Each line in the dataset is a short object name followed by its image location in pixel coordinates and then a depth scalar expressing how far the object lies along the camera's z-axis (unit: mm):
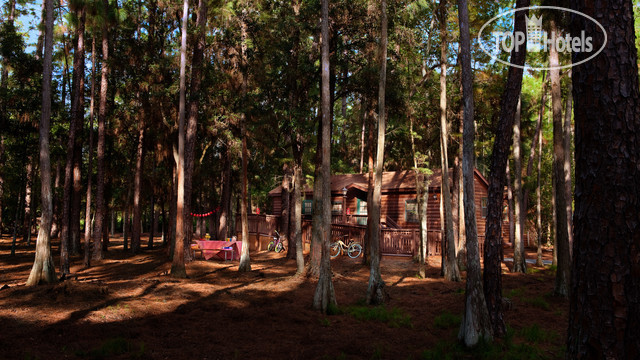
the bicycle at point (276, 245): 24906
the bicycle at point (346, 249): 21625
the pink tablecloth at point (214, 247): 19992
